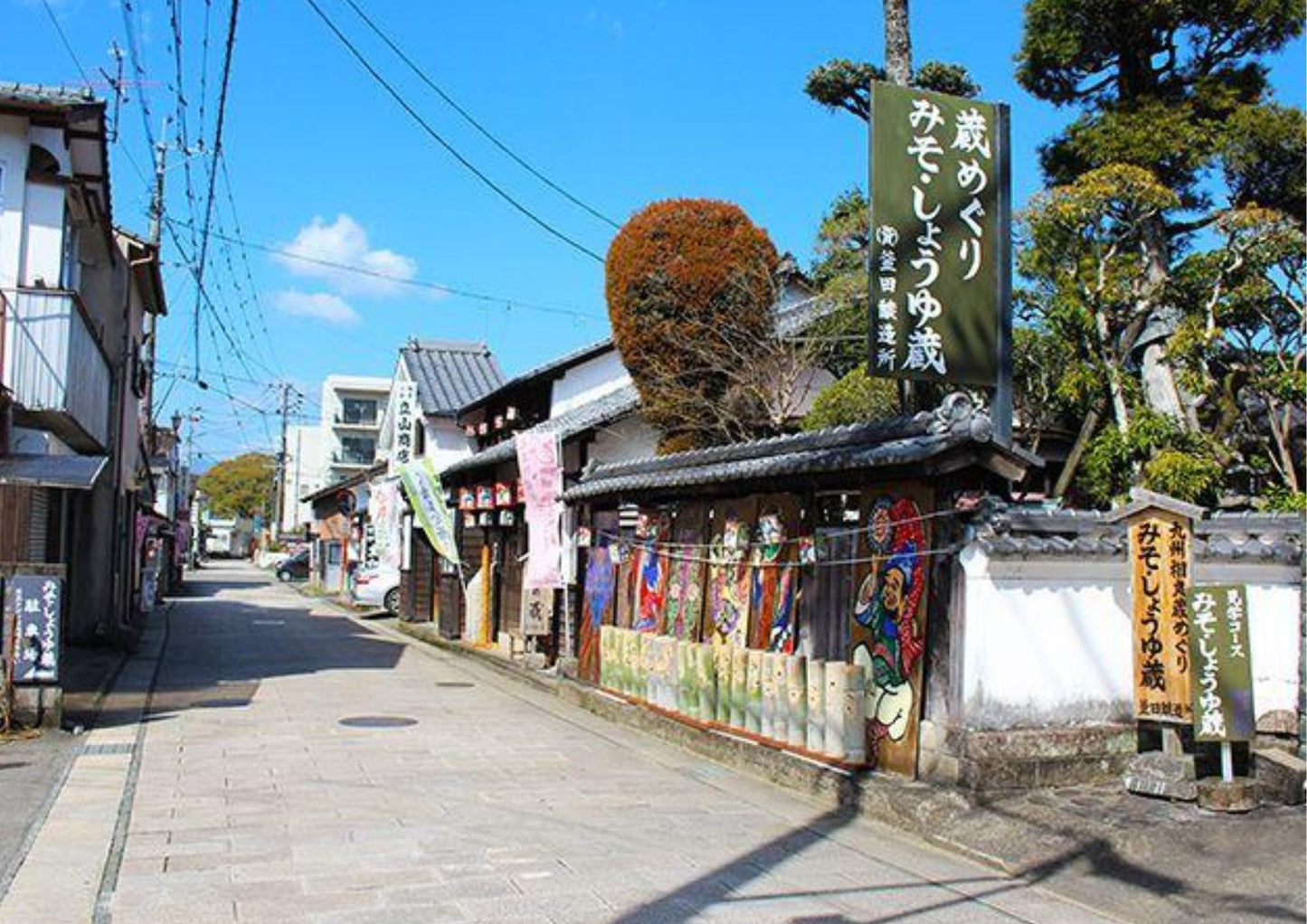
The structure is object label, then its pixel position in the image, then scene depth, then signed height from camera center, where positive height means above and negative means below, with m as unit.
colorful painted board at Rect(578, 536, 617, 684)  17.20 -0.77
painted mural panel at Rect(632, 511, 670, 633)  15.66 -0.33
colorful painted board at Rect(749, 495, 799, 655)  12.59 -0.28
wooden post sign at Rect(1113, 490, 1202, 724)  8.82 -0.34
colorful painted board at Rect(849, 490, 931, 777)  10.02 -0.61
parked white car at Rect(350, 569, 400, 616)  38.56 -1.44
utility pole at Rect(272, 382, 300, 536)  74.69 +5.39
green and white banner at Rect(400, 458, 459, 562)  26.08 +0.98
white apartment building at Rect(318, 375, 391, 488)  96.69 +11.05
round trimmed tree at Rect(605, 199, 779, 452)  21.72 +4.60
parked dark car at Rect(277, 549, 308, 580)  72.00 -1.37
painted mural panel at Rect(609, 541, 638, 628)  16.55 -0.47
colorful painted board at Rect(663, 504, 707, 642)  14.62 -0.35
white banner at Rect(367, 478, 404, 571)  36.06 +0.85
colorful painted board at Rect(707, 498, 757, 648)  13.52 -0.25
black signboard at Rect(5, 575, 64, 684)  12.73 -0.91
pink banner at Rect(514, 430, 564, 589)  19.97 +0.74
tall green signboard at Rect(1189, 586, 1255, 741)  8.37 -0.79
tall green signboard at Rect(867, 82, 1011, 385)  10.12 +2.84
